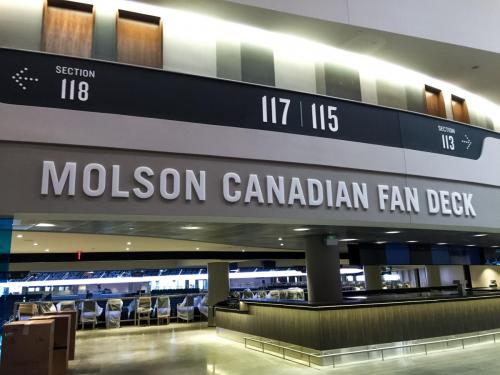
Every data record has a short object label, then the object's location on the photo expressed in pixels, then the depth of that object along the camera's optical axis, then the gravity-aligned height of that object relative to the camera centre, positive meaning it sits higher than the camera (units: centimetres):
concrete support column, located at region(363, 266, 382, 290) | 1634 -28
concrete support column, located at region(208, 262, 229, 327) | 1586 -23
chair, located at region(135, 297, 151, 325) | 1644 -108
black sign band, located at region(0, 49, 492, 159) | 474 +222
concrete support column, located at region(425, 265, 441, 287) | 1975 -35
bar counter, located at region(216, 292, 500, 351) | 793 -101
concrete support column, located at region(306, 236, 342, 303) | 877 +2
